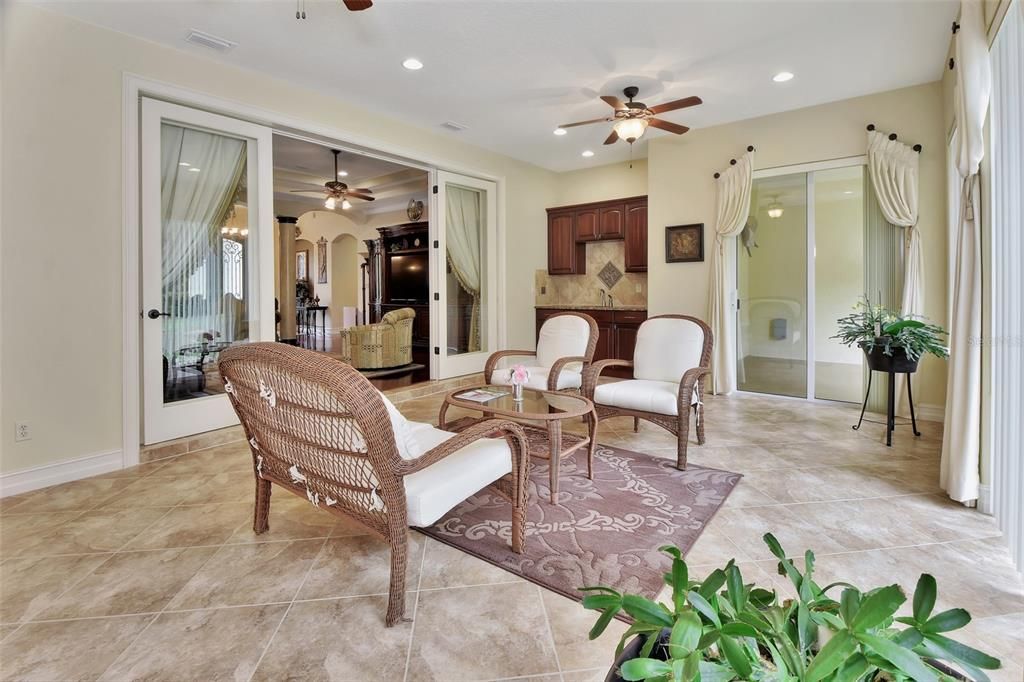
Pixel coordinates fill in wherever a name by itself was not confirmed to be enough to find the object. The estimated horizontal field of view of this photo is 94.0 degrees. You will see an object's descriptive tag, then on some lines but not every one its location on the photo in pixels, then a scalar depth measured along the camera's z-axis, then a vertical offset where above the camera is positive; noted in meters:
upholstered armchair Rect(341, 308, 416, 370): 6.93 -0.12
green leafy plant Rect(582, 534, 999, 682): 0.61 -0.42
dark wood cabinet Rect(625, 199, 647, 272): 6.65 +1.38
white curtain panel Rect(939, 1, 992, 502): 2.30 +0.30
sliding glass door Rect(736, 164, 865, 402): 4.87 +0.57
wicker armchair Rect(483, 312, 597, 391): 3.89 -0.19
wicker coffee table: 2.54 -0.45
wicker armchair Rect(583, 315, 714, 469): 3.21 -0.36
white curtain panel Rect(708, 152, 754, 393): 5.22 +0.76
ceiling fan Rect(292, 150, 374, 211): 6.85 +2.07
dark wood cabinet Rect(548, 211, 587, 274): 7.27 +1.33
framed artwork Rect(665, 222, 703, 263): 5.59 +1.08
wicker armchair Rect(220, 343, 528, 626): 1.57 -0.44
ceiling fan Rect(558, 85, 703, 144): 3.93 +1.90
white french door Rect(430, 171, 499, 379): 5.86 +0.77
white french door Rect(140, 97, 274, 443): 3.46 +0.61
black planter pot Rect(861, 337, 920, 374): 3.46 -0.20
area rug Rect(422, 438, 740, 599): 2.00 -0.96
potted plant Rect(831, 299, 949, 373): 3.39 -0.04
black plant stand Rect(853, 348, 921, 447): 3.47 -0.24
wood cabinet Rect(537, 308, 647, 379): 6.64 +0.02
